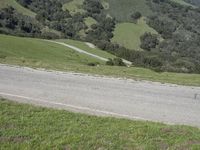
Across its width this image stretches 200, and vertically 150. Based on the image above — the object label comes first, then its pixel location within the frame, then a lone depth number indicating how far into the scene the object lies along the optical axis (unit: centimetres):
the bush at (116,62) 7579
